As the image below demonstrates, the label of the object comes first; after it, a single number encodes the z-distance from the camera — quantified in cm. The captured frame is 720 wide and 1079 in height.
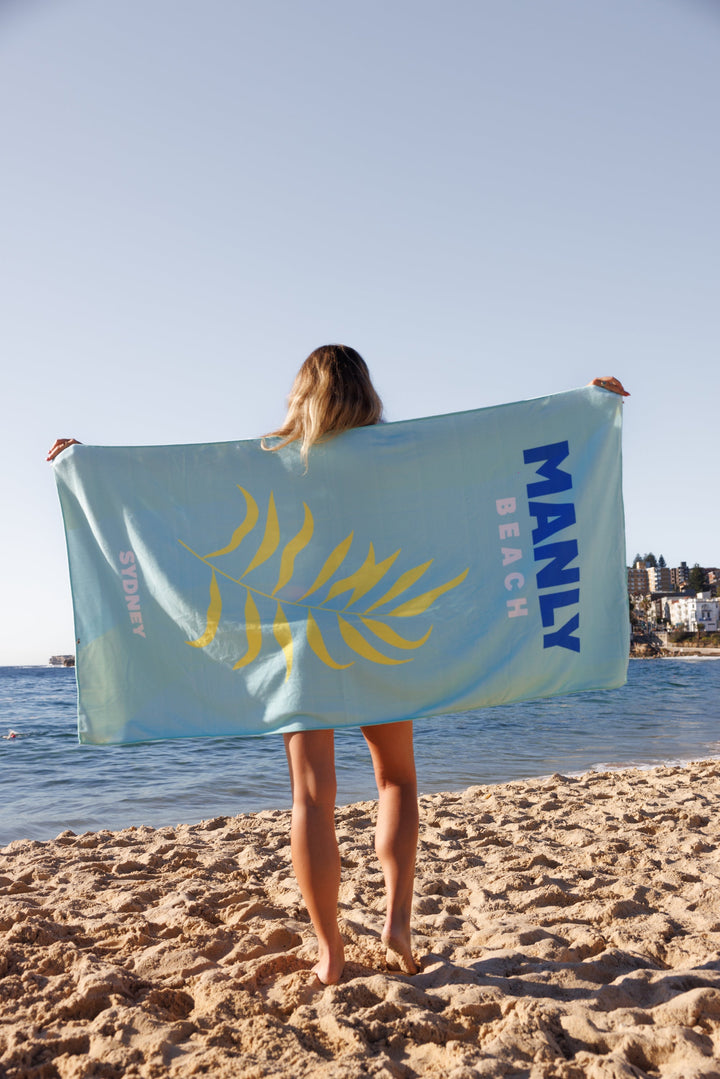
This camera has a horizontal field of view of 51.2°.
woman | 211
